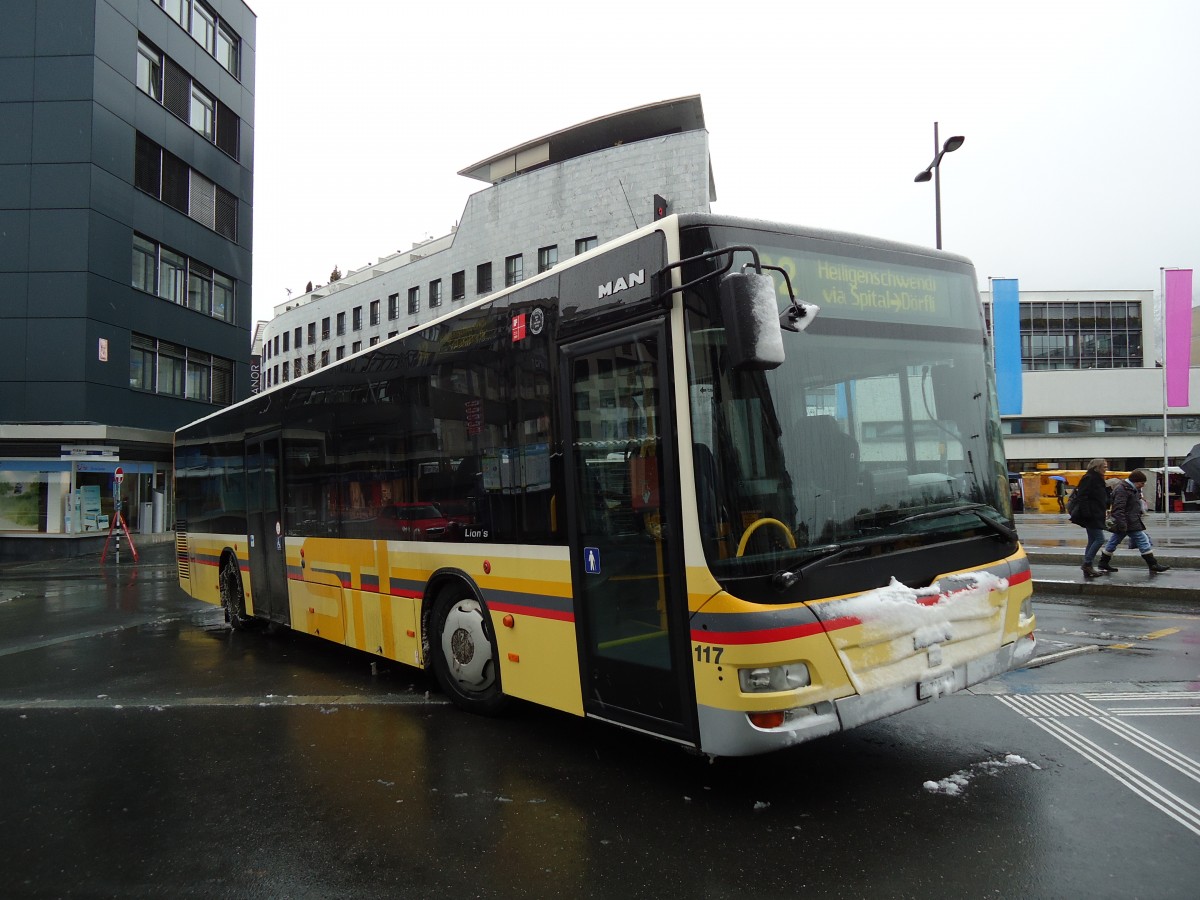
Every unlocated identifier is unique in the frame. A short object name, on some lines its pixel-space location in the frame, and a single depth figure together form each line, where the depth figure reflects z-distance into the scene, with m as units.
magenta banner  28.98
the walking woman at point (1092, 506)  12.51
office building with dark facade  26.19
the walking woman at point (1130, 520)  12.38
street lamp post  19.05
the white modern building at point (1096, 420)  56.53
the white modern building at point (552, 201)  39.69
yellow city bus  4.06
